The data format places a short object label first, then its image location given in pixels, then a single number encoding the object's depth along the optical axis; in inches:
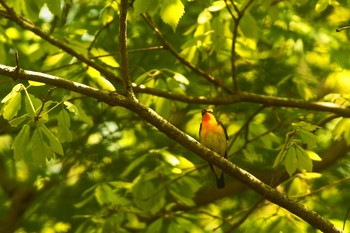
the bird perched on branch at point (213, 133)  449.1
